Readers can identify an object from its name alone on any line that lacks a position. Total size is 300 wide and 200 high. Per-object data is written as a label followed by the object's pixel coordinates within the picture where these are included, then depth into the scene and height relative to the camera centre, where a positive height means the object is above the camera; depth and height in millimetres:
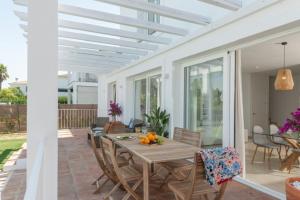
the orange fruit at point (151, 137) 3485 -547
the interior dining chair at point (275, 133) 5652 -805
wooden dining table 2680 -645
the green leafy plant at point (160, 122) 5652 -512
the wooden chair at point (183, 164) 3459 -985
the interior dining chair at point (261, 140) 5309 -937
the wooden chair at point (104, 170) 3400 -1045
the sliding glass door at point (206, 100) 4453 +23
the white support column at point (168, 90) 5594 +280
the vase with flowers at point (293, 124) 2705 -271
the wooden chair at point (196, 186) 2252 -958
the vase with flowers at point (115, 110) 9570 -376
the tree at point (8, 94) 16281 +488
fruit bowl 3451 -585
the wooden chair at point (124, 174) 2914 -979
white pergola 1783 +683
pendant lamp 5395 +491
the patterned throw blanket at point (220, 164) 2246 -628
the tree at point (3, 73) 20150 +2420
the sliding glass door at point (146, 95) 7127 +211
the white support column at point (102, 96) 11789 +249
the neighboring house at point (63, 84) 21984 +1552
